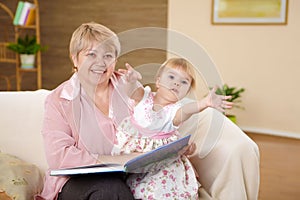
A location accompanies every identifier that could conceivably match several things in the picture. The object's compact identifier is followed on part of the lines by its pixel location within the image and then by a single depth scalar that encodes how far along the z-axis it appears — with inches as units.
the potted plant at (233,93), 168.1
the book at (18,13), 194.7
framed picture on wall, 165.8
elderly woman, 62.3
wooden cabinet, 194.9
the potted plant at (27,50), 189.5
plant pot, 192.0
